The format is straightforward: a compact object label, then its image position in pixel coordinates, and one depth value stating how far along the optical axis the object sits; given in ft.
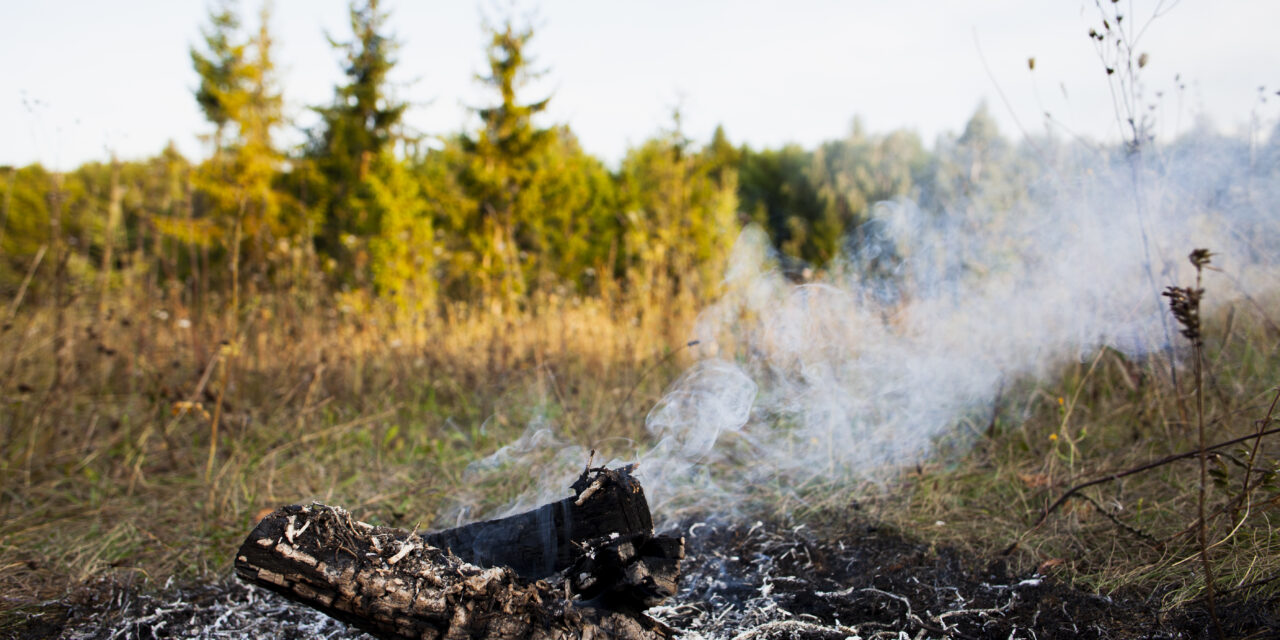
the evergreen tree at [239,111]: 49.49
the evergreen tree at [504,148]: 43.29
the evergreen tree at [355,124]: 52.90
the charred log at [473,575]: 4.44
